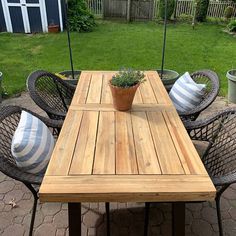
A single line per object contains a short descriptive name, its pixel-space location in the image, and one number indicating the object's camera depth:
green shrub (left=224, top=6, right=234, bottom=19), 9.93
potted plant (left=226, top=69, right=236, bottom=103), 3.66
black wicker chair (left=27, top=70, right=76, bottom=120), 2.22
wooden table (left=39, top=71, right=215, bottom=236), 1.22
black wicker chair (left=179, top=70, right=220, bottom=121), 2.28
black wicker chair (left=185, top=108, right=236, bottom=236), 1.75
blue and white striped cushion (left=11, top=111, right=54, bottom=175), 1.56
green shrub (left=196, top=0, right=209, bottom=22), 9.52
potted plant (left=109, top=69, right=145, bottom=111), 1.77
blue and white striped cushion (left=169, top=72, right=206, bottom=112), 2.38
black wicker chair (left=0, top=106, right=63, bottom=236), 1.49
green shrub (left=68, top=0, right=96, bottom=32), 8.18
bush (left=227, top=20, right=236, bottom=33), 8.46
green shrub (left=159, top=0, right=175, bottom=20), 9.40
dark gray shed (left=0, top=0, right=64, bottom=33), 7.68
